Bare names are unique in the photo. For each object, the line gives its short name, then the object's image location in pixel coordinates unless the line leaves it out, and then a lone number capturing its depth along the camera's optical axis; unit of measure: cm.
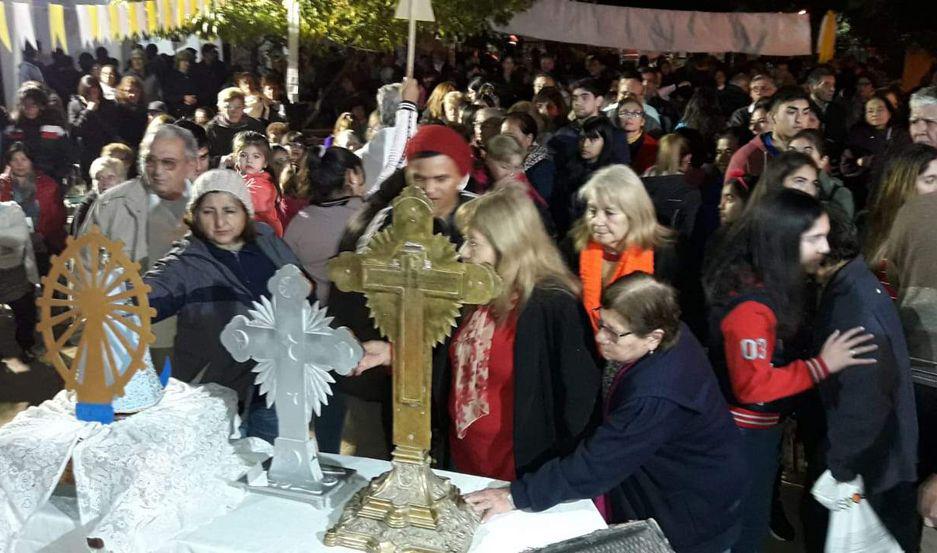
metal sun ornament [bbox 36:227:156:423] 226
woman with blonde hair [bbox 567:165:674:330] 401
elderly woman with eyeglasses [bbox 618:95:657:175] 713
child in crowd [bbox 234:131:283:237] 528
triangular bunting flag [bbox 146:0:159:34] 881
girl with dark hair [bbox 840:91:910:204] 657
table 221
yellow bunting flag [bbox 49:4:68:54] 834
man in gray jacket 429
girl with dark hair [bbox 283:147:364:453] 444
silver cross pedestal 229
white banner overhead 1282
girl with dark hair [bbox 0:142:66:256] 657
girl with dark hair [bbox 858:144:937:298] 386
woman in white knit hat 332
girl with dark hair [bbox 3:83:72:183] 724
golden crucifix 216
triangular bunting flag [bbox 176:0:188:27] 867
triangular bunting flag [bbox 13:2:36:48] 777
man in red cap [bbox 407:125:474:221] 370
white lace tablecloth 223
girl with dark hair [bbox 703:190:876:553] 312
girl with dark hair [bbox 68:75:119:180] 862
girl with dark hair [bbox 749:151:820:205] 434
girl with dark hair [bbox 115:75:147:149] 874
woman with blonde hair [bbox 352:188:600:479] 273
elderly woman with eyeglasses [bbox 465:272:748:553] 241
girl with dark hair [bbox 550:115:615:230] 629
